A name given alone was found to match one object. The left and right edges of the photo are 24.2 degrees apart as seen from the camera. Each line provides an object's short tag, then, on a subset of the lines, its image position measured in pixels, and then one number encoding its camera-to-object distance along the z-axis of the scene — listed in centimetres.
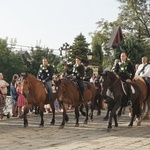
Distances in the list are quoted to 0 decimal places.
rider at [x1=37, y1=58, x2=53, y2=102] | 1415
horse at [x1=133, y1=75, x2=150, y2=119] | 1428
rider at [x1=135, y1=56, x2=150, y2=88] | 1527
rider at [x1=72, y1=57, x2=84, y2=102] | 1410
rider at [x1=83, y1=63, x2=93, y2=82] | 1685
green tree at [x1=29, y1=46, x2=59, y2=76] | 6406
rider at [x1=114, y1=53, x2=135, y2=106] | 1337
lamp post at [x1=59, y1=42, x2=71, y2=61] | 2611
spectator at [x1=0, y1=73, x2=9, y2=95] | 1525
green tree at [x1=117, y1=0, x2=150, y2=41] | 4866
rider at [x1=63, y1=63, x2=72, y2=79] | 1456
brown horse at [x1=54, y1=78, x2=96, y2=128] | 1287
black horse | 1205
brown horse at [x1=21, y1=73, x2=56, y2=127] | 1299
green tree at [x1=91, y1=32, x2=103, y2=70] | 5293
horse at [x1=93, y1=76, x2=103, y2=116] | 1832
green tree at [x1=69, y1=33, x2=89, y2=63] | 5588
